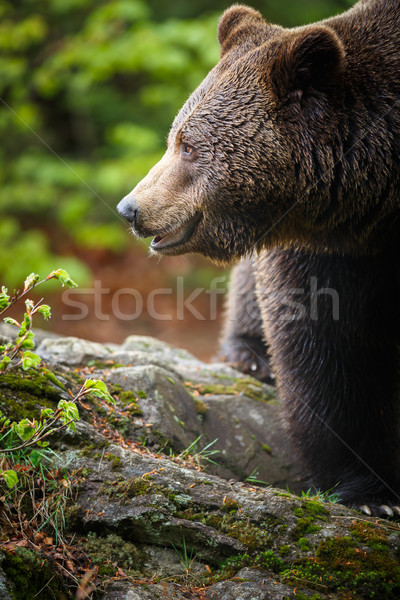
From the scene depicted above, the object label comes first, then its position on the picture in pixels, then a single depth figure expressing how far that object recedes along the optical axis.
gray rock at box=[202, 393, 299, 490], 9.47
